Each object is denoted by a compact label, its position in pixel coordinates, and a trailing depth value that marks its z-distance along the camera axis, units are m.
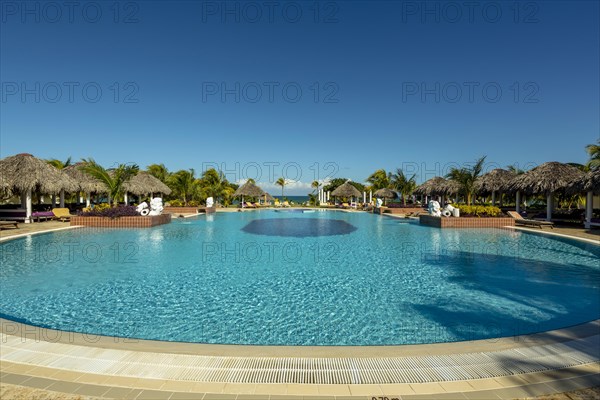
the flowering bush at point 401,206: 29.37
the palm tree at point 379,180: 38.09
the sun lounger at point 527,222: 15.44
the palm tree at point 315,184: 52.24
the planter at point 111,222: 16.03
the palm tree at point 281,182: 48.91
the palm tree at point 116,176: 17.62
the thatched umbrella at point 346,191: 36.84
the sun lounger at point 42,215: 17.28
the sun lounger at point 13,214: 16.75
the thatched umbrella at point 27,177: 16.34
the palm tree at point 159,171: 33.38
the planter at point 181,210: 24.88
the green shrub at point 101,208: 16.49
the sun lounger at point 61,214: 17.89
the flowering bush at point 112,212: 16.16
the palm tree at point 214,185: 32.97
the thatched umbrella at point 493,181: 23.51
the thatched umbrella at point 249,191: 35.16
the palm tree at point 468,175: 20.19
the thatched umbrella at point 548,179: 17.62
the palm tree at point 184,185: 28.86
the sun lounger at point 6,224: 13.90
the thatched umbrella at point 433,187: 30.49
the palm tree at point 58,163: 28.94
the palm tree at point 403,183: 33.03
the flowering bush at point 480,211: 17.12
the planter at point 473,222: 16.28
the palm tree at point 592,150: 19.95
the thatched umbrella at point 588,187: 14.28
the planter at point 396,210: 26.95
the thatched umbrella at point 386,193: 36.62
